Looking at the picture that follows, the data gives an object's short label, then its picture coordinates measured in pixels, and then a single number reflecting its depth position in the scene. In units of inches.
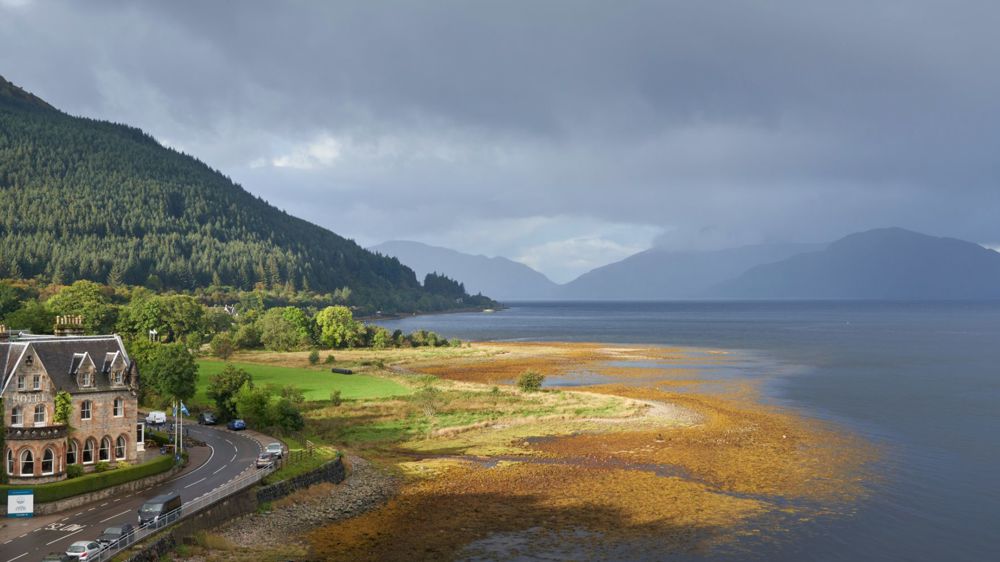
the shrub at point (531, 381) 4675.2
